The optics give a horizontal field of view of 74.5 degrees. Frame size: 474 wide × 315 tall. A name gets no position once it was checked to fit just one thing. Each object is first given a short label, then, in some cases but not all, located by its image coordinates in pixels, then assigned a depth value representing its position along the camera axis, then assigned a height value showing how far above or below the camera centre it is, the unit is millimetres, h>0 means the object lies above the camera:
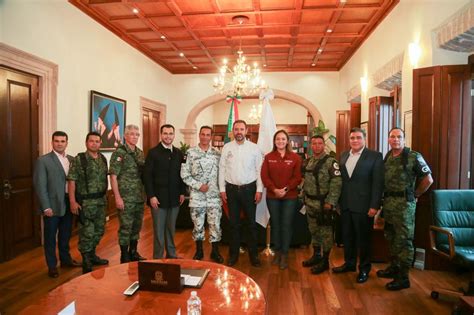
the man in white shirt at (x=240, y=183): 3523 -377
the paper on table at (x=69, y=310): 1383 -726
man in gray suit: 3236 -547
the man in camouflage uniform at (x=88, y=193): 3291 -471
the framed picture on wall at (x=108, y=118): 5309 +567
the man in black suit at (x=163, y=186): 3432 -415
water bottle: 1393 -701
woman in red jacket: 3436 -387
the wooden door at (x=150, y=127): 7634 +562
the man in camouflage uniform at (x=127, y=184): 3391 -391
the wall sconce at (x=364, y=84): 6160 +1336
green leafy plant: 7668 +406
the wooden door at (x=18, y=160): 3615 -147
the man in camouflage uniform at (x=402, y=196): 2965 -437
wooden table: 1457 -748
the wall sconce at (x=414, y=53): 3872 +1239
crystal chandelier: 5828 +1382
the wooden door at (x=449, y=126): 3268 +261
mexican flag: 5949 +836
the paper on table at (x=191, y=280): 1700 -728
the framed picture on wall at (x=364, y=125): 6067 +513
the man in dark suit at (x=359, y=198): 3031 -472
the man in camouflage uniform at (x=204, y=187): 3545 -435
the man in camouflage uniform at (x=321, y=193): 3250 -458
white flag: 4234 +270
